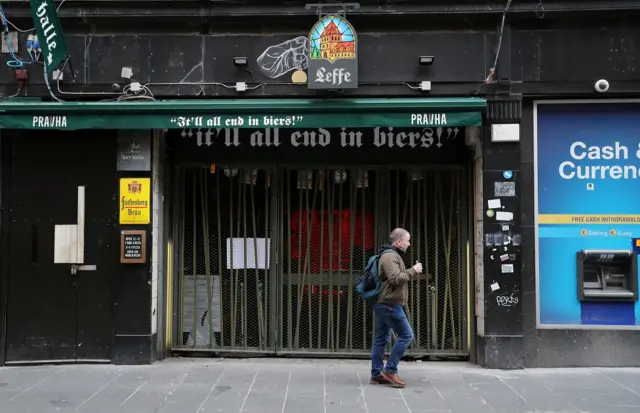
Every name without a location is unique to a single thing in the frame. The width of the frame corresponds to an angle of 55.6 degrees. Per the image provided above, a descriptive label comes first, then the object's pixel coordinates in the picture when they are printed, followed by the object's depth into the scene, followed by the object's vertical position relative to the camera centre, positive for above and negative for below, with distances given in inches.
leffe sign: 299.9 +87.8
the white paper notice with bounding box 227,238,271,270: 331.9 -8.9
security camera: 302.0 +75.0
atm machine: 306.5 -19.9
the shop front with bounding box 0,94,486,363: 315.6 +9.0
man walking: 258.2 -30.4
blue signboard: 310.0 +23.2
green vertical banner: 286.4 +96.8
